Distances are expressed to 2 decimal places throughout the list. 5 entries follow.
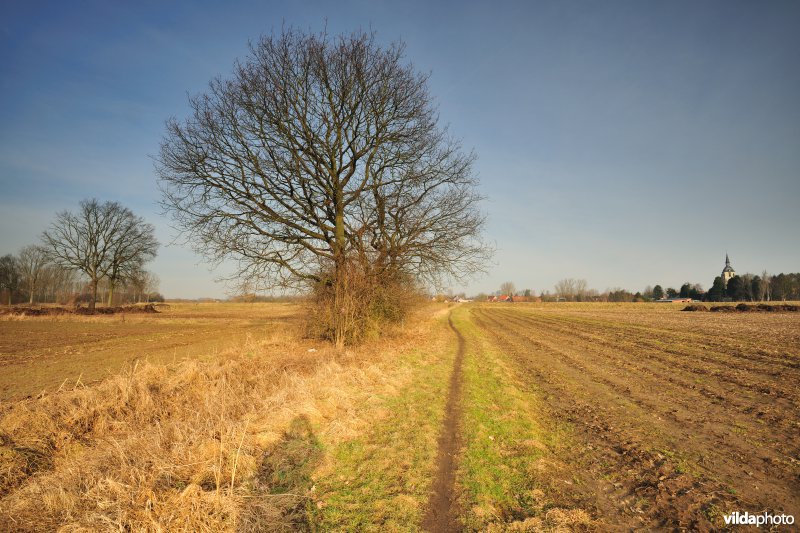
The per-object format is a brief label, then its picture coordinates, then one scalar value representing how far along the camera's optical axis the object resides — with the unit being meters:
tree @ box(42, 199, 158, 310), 46.06
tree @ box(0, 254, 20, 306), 67.62
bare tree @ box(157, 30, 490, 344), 13.30
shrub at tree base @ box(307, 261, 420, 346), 14.83
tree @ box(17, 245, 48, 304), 70.38
